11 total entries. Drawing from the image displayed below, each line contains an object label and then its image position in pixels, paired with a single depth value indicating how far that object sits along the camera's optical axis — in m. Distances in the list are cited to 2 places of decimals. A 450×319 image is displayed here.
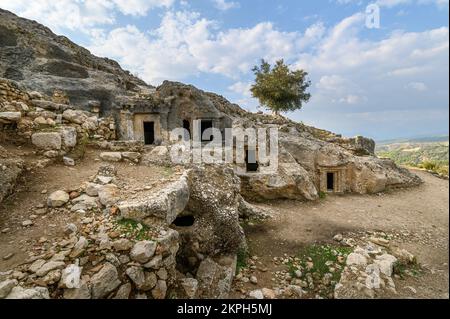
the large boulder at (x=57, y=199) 4.55
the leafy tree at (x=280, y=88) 26.25
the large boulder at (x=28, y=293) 2.92
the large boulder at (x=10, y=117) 5.90
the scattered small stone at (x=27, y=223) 4.08
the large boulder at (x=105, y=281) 3.38
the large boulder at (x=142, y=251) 3.88
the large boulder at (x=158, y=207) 4.37
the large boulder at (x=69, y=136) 6.64
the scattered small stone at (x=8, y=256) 3.43
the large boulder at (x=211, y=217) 5.86
